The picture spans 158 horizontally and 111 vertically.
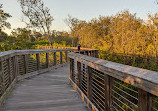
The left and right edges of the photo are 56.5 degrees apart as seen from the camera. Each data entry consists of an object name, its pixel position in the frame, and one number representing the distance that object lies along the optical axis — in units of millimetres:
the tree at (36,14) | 23562
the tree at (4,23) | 15195
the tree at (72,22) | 40656
